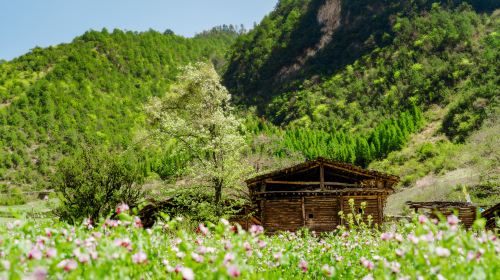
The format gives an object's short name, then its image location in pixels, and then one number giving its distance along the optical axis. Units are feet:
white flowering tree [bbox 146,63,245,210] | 94.17
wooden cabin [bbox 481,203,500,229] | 80.08
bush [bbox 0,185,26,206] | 240.32
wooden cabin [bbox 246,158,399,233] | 89.76
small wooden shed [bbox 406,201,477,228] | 94.46
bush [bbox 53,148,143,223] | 83.97
